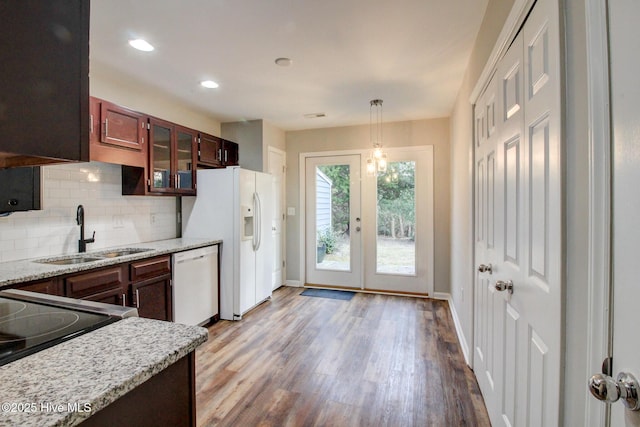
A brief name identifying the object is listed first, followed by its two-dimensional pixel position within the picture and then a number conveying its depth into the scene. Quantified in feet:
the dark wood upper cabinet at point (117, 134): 8.61
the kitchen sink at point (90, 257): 8.23
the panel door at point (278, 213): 15.42
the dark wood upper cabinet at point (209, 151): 12.48
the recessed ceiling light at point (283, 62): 8.67
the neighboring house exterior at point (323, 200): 16.01
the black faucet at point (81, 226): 9.23
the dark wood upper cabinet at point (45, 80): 2.16
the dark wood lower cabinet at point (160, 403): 2.38
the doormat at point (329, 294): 14.66
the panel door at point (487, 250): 5.94
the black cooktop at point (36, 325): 2.79
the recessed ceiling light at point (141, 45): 7.64
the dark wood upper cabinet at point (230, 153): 13.92
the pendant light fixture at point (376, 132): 11.67
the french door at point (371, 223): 14.73
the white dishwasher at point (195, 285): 10.15
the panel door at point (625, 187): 2.09
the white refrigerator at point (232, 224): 11.82
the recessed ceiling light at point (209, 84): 10.19
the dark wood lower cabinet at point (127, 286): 6.98
